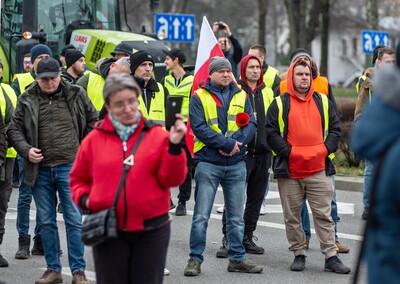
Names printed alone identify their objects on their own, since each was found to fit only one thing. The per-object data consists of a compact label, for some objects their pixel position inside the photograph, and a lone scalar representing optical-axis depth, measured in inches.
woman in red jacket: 243.8
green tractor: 690.2
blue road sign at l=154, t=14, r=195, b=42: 972.6
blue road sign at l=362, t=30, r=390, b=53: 954.7
